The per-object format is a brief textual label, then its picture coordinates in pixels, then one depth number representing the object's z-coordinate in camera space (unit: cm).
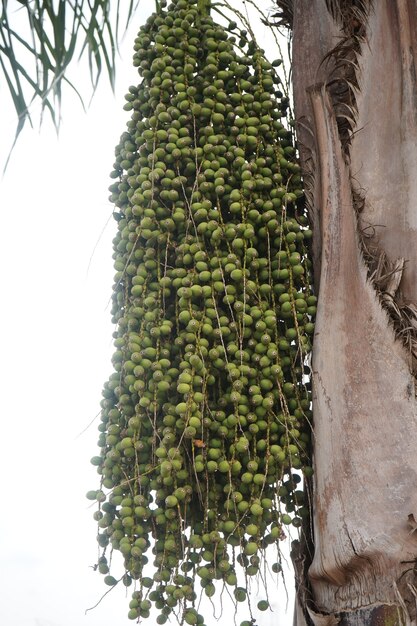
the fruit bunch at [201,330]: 185
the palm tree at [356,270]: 177
